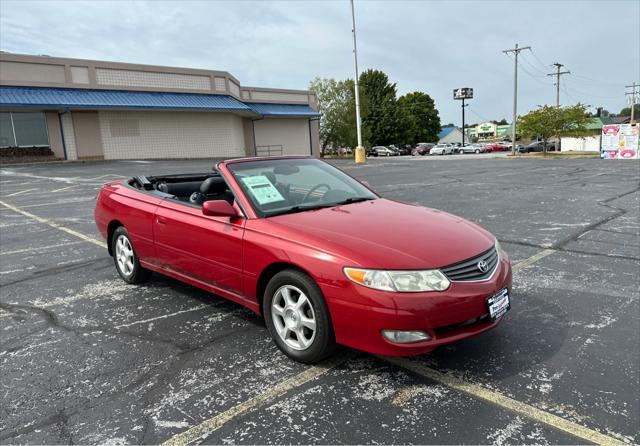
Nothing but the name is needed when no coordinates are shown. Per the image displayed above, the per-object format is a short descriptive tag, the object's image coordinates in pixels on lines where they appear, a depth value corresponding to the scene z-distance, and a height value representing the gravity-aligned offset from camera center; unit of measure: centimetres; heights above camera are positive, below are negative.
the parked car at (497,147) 6170 -98
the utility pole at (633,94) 7071 +581
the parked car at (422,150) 5881 -71
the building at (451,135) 11267 +182
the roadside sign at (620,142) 2966 -54
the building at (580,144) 5165 -100
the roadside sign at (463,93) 9316 +970
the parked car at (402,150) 6034 -58
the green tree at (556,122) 3888 +126
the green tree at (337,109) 5319 +454
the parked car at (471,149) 5675 -92
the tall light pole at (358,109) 3092 +257
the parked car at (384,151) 5922 -63
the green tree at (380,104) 6900 +625
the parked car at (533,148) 5056 -104
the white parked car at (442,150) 5700 -80
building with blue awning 2633 +319
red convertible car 281 -74
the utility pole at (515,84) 4353 +514
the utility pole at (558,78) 6212 +773
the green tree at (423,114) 8044 +521
